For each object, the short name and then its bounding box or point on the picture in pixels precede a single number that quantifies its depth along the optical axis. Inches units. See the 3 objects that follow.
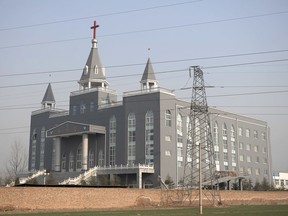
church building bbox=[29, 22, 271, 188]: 3041.3
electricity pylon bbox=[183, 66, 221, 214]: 2036.2
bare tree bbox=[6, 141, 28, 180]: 3380.9
